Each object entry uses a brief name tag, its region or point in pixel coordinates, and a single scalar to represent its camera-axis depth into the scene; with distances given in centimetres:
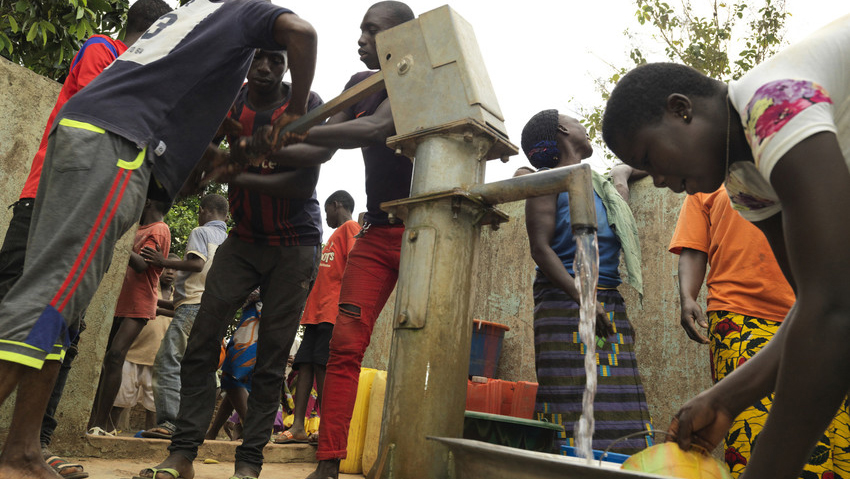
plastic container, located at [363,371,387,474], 436
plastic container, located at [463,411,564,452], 274
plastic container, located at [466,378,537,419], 411
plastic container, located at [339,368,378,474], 446
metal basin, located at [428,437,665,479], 114
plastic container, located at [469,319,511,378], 472
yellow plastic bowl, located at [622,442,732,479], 142
